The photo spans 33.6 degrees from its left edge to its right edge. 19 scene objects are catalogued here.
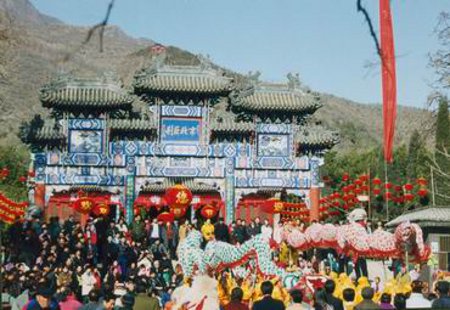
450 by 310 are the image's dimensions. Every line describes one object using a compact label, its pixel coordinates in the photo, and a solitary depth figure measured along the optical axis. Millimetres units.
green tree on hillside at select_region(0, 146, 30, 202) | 38344
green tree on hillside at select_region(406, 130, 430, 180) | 40938
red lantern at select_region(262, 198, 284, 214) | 26156
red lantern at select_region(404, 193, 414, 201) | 28402
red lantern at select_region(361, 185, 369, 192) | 29466
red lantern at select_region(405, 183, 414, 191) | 28266
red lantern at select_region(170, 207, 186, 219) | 23141
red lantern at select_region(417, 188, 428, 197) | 28484
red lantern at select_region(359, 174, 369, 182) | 28897
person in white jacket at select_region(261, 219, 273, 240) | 21016
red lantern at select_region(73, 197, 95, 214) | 22891
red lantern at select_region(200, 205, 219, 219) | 24141
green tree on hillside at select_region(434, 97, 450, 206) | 33375
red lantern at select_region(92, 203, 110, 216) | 22812
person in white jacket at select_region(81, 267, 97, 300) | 14477
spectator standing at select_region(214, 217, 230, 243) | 18739
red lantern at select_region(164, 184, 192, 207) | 22359
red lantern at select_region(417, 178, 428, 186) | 28375
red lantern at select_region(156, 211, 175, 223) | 23361
